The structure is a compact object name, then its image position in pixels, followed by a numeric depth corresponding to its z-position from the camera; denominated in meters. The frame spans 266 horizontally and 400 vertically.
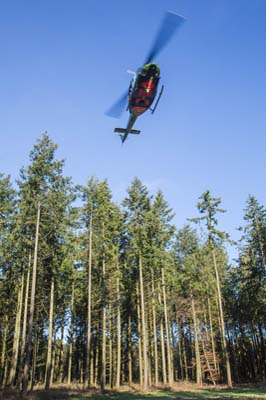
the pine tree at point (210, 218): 26.02
